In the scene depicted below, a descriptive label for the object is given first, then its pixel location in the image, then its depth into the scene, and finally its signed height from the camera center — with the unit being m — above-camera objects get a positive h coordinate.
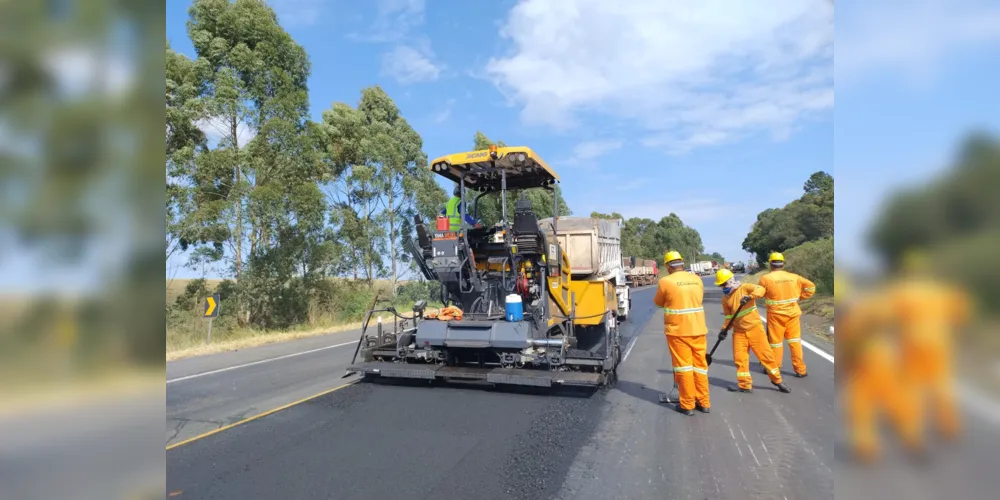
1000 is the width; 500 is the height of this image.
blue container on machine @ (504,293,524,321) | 6.78 -0.75
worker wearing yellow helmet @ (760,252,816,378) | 6.45 -0.68
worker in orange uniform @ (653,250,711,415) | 5.39 -0.95
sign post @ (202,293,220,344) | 12.09 -1.22
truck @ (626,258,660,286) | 37.93 -1.74
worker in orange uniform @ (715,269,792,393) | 6.28 -1.10
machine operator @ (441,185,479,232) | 7.46 +0.64
